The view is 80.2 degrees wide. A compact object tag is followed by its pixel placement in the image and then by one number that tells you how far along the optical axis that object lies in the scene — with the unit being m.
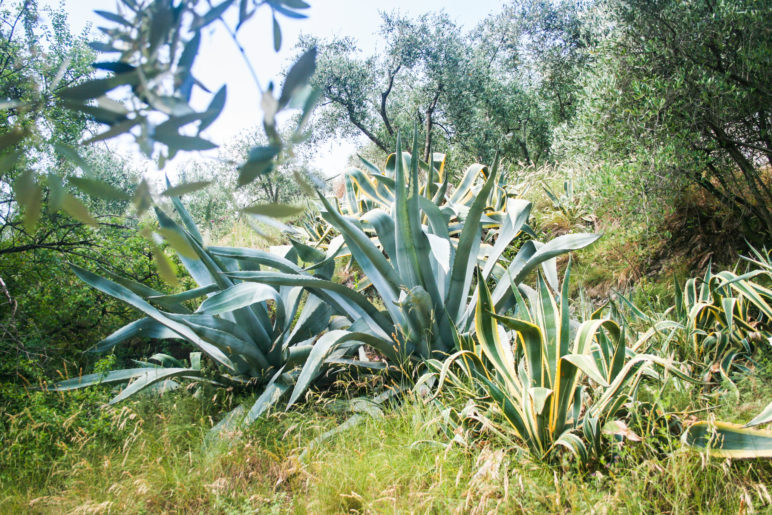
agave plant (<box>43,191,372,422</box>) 2.20
